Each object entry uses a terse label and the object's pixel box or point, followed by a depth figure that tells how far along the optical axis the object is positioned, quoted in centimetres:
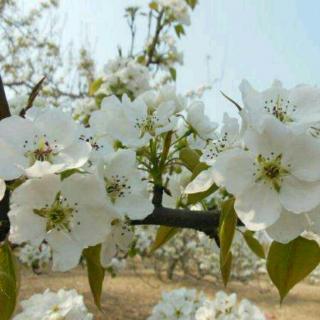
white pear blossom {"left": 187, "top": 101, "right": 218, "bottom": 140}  19
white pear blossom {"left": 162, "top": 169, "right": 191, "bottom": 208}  19
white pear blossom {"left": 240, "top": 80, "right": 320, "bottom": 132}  13
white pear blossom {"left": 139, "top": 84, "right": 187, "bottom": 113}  19
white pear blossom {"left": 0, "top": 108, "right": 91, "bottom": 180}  13
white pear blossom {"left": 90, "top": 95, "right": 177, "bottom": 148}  16
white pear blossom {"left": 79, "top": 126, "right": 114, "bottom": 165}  14
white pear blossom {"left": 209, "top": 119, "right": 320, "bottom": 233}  12
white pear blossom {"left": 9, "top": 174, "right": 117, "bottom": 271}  13
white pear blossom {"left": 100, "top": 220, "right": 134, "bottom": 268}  15
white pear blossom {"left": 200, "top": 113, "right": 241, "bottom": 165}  15
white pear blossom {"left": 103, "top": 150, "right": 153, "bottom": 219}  14
